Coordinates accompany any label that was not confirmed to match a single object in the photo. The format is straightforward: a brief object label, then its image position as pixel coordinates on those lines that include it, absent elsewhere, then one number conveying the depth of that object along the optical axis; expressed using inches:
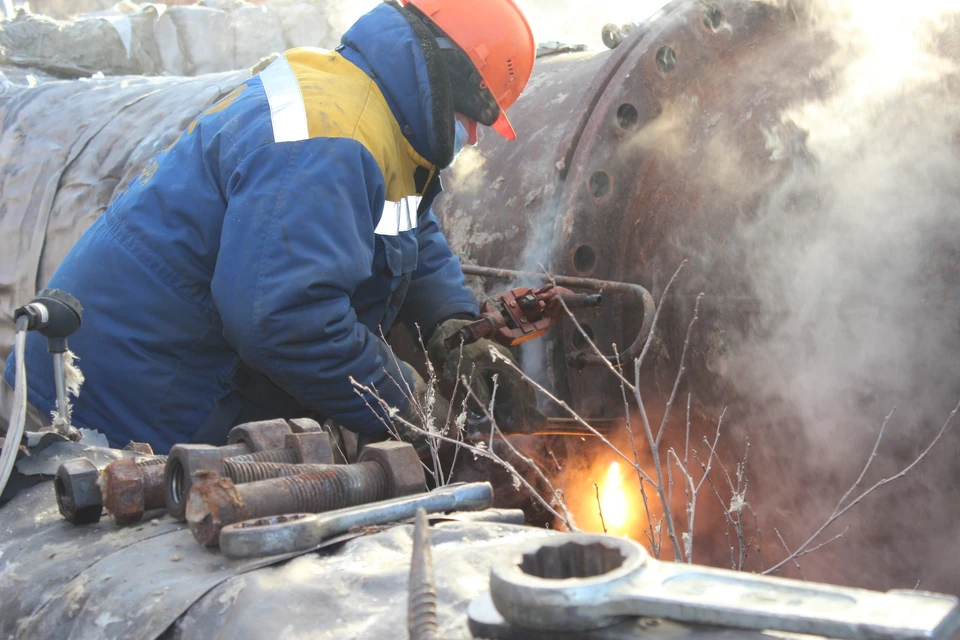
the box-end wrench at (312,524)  41.5
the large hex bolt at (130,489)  50.1
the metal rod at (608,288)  94.1
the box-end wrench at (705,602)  26.4
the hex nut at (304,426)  56.4
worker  85.2
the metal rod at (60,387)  62.9
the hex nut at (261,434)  54.1
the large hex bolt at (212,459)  47.2
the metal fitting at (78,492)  50.4
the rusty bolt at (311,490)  44.0
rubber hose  54.4
